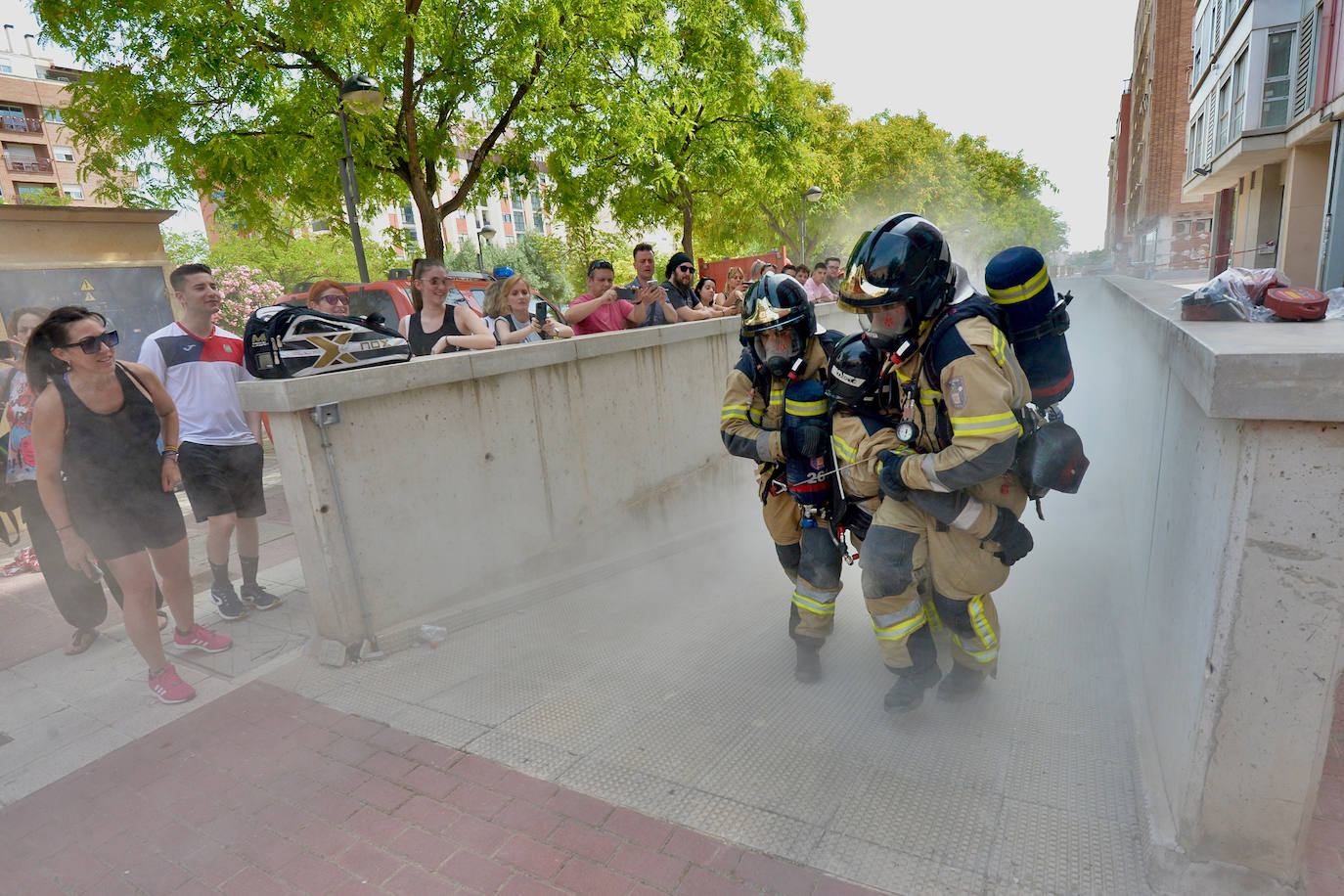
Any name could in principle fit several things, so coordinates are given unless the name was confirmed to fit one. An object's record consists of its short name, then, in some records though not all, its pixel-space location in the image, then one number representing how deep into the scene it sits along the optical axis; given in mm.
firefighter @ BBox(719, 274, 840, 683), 3141
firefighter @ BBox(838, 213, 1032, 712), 2428
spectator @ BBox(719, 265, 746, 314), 7211
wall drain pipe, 3646
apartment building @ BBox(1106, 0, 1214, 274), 43094
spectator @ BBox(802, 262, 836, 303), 9707
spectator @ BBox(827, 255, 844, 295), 10211
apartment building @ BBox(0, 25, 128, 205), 50906
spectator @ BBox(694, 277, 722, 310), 7449
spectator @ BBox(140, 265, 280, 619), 4219
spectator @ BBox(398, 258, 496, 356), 4848
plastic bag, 2395
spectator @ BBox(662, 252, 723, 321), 6039
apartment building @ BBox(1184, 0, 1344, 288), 17141
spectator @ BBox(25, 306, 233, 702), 3371
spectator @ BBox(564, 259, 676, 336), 5449
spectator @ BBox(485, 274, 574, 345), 5273
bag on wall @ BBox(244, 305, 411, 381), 3641
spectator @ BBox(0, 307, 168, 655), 4164
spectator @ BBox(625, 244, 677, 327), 5723
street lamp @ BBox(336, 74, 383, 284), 7883
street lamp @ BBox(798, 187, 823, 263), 21266
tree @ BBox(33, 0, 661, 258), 8492
